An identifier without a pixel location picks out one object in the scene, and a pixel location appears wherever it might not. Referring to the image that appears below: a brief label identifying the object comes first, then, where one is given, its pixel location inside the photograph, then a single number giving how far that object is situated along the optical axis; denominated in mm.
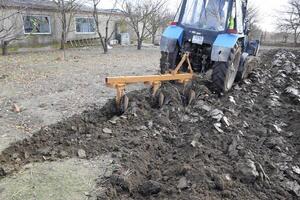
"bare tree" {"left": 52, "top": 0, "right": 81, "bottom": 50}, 18447
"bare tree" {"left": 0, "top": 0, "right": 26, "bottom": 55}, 16812
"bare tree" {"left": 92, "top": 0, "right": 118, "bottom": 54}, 17672
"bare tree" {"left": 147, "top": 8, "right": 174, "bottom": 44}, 23500
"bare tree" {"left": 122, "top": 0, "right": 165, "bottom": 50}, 21341
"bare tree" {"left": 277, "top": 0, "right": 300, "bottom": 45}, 33812
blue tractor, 6629
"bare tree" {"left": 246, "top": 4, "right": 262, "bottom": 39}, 26978
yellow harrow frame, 5363
